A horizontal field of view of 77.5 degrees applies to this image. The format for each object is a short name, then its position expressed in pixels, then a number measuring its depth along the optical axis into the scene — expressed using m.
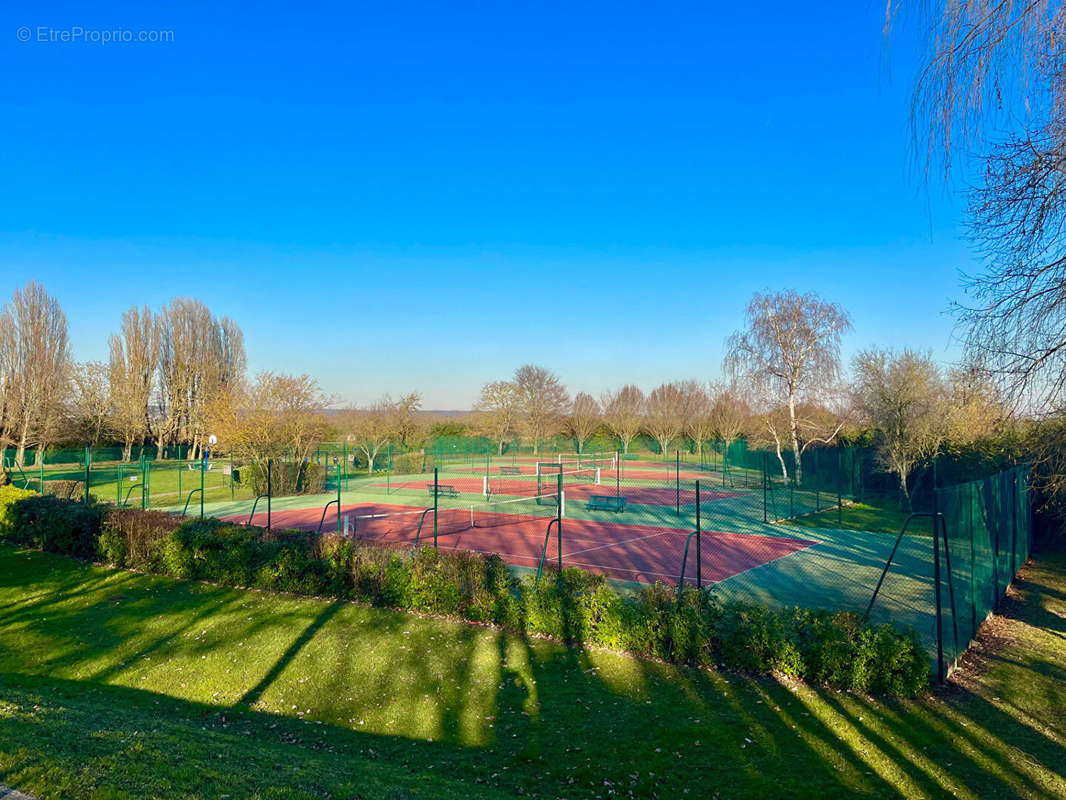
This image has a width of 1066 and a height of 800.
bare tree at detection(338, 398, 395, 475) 45.06
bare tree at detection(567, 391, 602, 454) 60.14
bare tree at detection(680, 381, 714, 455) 57.34
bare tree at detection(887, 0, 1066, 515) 5.53
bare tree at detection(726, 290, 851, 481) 34.41
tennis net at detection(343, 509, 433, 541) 17.59
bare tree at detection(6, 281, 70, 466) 42.47
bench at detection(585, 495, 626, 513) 23.14
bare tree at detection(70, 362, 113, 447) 47.47
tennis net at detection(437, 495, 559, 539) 20.50
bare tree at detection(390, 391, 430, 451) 47.41
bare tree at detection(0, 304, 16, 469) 41.91
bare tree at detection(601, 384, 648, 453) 59.97
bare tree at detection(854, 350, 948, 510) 22.25
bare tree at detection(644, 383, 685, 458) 59.59
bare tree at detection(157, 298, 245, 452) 55.25
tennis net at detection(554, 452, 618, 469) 42.47
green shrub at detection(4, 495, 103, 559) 14.70
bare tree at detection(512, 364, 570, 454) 60.03
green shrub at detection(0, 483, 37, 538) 16.75
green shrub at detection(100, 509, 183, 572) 13.30
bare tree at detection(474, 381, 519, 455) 57.25
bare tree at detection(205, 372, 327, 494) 30.64
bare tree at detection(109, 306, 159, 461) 50.31
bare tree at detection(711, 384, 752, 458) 53.12
